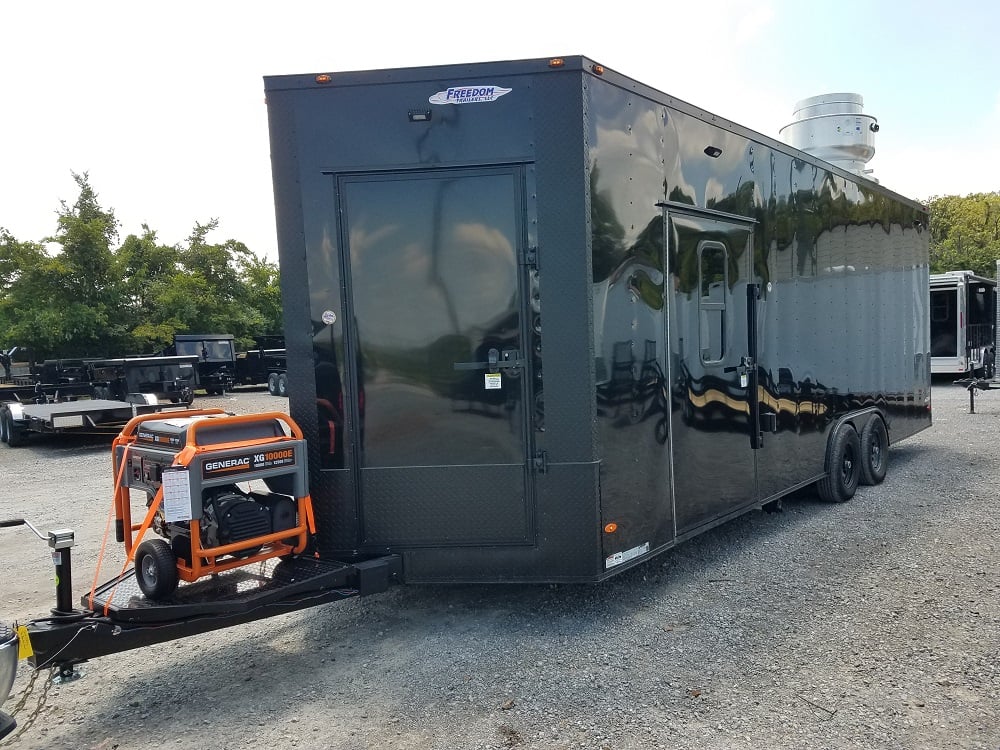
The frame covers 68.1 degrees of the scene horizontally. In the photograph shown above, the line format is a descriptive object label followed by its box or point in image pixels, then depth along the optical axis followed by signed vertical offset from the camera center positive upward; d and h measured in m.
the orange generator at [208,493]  3.39 -0.75
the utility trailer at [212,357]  22.22 -0.58
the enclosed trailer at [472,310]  3.90 +0.09
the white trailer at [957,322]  16.59 -0.39
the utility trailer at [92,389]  12.64 -0.93
